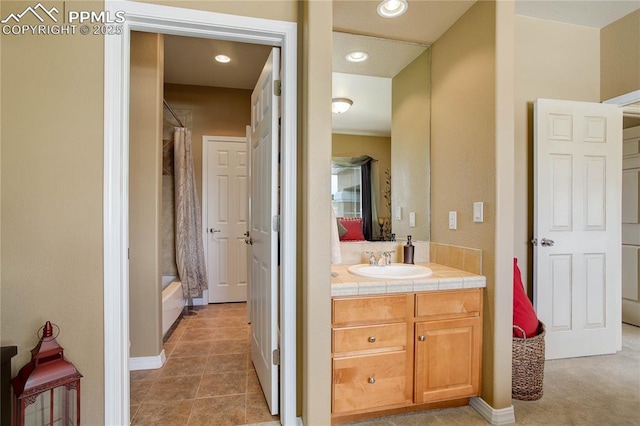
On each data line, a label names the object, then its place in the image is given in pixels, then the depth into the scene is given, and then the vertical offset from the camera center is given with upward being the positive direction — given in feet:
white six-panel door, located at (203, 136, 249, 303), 13.51 -0.25
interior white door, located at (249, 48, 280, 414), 5.84 -0.33
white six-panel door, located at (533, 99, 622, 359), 8.10 -0.38
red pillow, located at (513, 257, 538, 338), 6.62 -2.18
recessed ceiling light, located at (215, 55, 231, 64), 10.82 +5.30
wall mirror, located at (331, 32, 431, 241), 7.55 +1.75
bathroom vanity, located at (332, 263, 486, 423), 5.36 -2.35
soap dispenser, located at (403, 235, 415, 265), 7.20 -0.93
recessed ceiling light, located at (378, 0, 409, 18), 6.27 +4.13
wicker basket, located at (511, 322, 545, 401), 6.40 -3.16
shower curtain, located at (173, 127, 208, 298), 11.85 -0.42
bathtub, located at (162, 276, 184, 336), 9.57 -2.93
